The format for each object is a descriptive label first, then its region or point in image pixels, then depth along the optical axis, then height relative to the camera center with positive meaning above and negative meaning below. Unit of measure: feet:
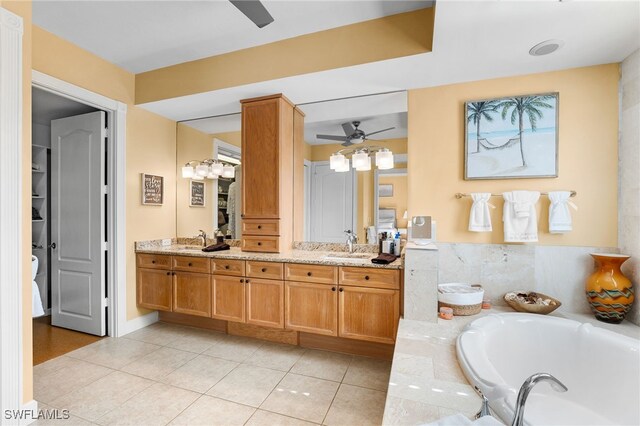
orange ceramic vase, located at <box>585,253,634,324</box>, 6.32 -1.81
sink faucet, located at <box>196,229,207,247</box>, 11.41 -1.13
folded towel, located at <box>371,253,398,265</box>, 7.59 -1.34
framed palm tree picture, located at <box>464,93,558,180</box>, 7.43 +2.02
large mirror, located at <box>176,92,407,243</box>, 9.05 +1.32
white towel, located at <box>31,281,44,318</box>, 6.37 -2.23
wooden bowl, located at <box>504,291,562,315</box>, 6.70 -2.34
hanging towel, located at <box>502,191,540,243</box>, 7.39 -0.15
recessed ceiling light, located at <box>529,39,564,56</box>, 6.18 +3.73
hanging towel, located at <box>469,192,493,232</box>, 7.79 -0.10
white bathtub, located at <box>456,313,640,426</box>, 4.86 -2.95
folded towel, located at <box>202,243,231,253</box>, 9.86 -1.36
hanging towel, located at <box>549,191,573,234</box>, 7.16 -0.05
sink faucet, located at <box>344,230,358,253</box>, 9.40 -1.00
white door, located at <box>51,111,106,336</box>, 9.67 -0.48
